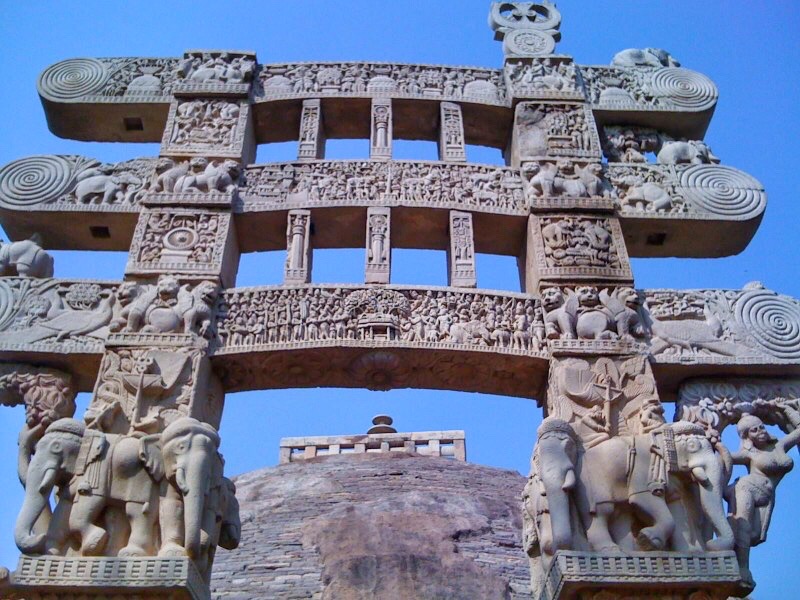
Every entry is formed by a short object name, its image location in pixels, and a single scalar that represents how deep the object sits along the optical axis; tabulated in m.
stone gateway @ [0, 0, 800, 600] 6.54
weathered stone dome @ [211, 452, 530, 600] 17.48
